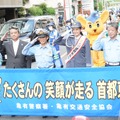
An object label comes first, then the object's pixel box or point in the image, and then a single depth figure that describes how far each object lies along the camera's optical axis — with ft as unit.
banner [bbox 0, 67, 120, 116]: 18.54
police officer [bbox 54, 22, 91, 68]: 21.45
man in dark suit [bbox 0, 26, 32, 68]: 21.70
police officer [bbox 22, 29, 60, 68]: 20.70
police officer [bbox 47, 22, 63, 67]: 38.27
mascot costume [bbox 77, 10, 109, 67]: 30.53
